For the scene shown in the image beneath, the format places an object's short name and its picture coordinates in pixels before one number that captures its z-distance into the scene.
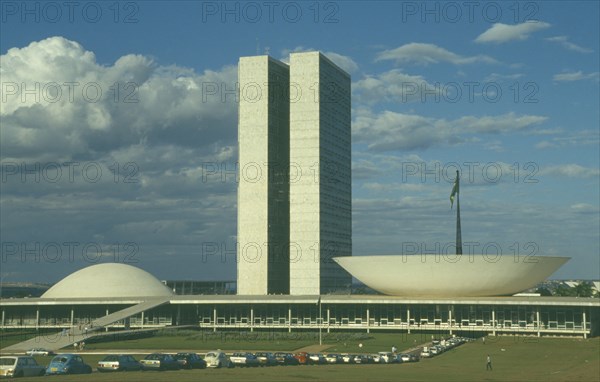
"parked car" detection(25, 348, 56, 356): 69.00
